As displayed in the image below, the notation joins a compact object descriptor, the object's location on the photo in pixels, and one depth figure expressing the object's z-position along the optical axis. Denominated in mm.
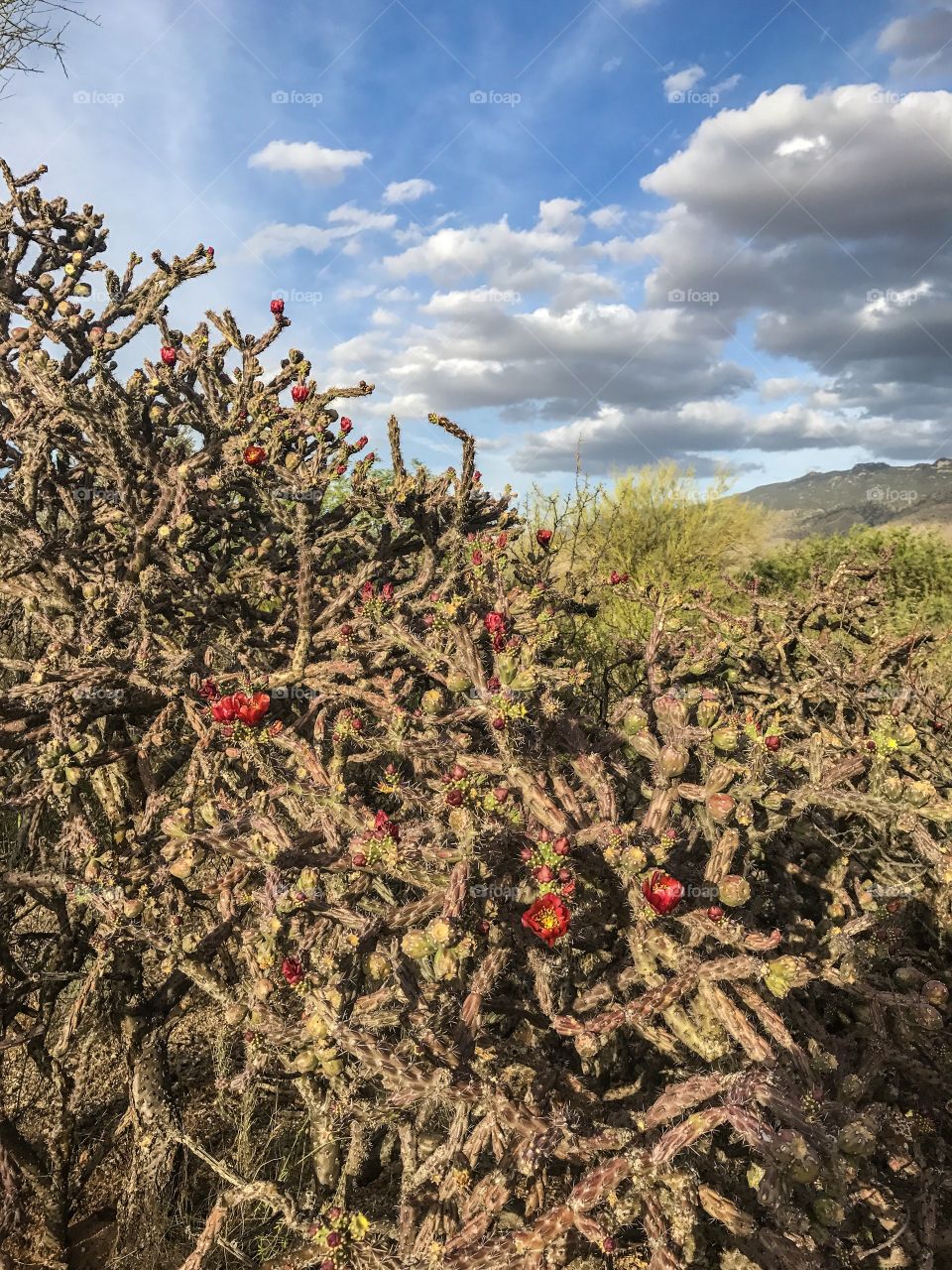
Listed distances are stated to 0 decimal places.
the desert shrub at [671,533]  14055
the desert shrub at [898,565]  11323
